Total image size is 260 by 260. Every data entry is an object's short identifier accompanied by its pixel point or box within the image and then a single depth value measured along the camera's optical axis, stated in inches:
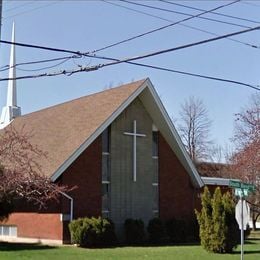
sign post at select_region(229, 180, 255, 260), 741.3
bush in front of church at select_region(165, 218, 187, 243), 1310.3
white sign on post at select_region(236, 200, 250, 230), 741.9
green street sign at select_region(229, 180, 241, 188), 753.0
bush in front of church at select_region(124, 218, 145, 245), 1236.5
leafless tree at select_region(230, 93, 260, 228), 1417.3
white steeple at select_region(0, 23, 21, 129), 1822.1
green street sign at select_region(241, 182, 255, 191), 757.9
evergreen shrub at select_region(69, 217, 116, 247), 1103.0
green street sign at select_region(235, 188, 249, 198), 756.0
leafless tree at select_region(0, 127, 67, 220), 1004.6
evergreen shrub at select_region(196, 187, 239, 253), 976.3
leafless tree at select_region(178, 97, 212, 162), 2664.9
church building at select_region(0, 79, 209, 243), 1192.2
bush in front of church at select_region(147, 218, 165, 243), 1270.9
